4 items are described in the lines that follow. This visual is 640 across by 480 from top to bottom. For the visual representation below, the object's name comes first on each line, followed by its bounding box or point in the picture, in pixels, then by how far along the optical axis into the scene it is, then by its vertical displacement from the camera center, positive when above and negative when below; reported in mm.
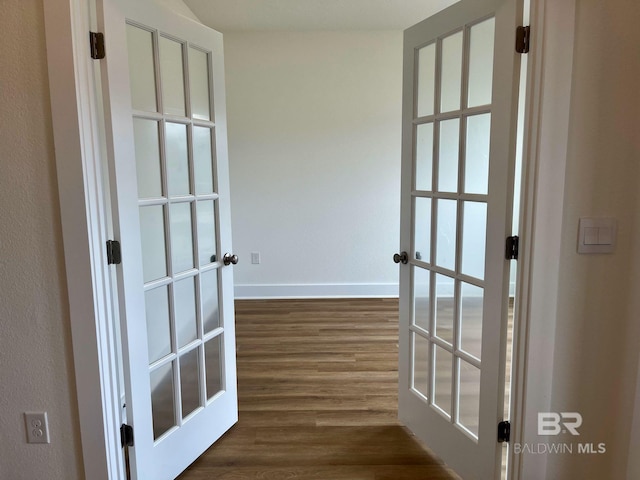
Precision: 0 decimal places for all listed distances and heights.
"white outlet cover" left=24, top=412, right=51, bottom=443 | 1637 -862
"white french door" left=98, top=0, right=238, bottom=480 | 1604 -149
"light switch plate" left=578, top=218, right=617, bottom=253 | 1522 -163
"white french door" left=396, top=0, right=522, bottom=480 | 1604 -150
